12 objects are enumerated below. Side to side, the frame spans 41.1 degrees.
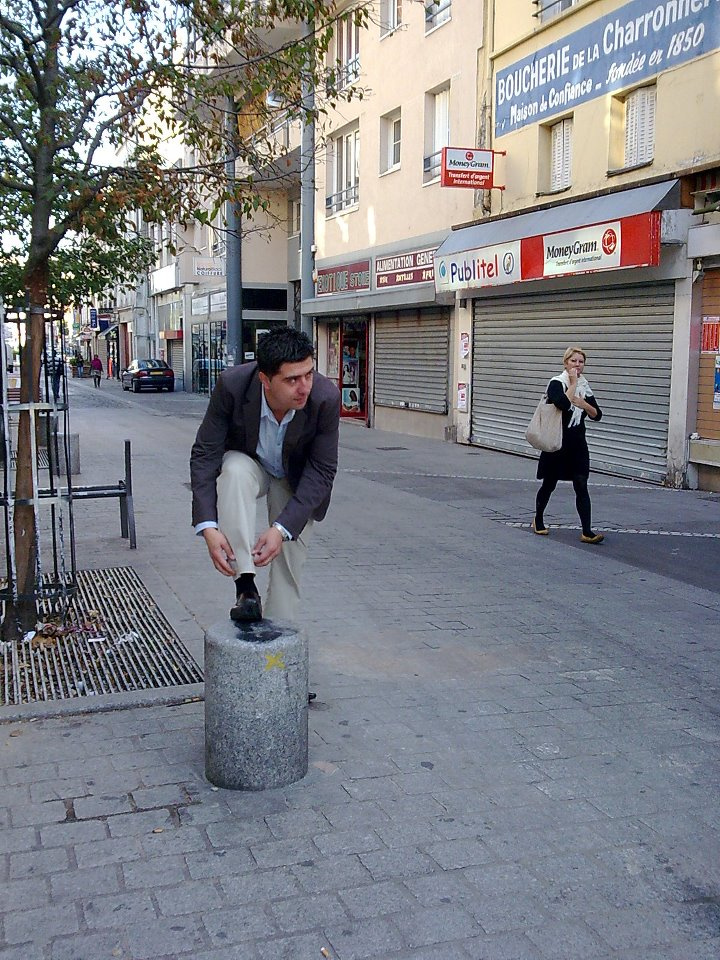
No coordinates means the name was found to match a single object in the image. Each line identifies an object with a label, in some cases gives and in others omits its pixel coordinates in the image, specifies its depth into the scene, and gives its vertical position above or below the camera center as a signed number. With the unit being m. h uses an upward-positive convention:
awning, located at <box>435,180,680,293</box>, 11.94 +1.74
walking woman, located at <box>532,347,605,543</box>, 8.79 -0.65
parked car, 40.72 -0.71
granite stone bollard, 3.70 -1.35
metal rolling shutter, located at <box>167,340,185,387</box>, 44.63 +0.06
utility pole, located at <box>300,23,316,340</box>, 25.25 +3.02
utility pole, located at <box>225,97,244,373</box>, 22.58 +1.41
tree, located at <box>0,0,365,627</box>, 5.87 +1.72
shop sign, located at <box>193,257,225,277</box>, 29.34 +2.81
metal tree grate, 4.92 -1.66
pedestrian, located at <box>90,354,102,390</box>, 47.33 -0.55
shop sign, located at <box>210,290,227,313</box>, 34.78 +2.15
